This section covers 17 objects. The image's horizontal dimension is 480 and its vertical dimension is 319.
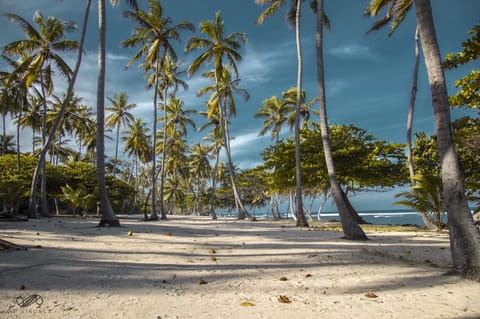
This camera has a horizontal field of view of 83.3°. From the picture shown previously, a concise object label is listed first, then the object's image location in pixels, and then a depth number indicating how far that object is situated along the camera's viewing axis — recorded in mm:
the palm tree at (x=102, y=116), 9336
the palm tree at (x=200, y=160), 42528
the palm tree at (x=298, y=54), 12891
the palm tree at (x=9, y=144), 38719
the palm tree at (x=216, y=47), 19062
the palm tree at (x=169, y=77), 22688
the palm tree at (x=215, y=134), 26894
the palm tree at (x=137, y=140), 34469
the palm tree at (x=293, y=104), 23494
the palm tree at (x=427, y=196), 9177
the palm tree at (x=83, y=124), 28766
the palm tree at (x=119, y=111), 30500
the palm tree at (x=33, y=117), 28359
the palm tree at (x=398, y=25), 12945
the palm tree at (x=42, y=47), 15727
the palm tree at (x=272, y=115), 26328
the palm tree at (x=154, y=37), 17531
